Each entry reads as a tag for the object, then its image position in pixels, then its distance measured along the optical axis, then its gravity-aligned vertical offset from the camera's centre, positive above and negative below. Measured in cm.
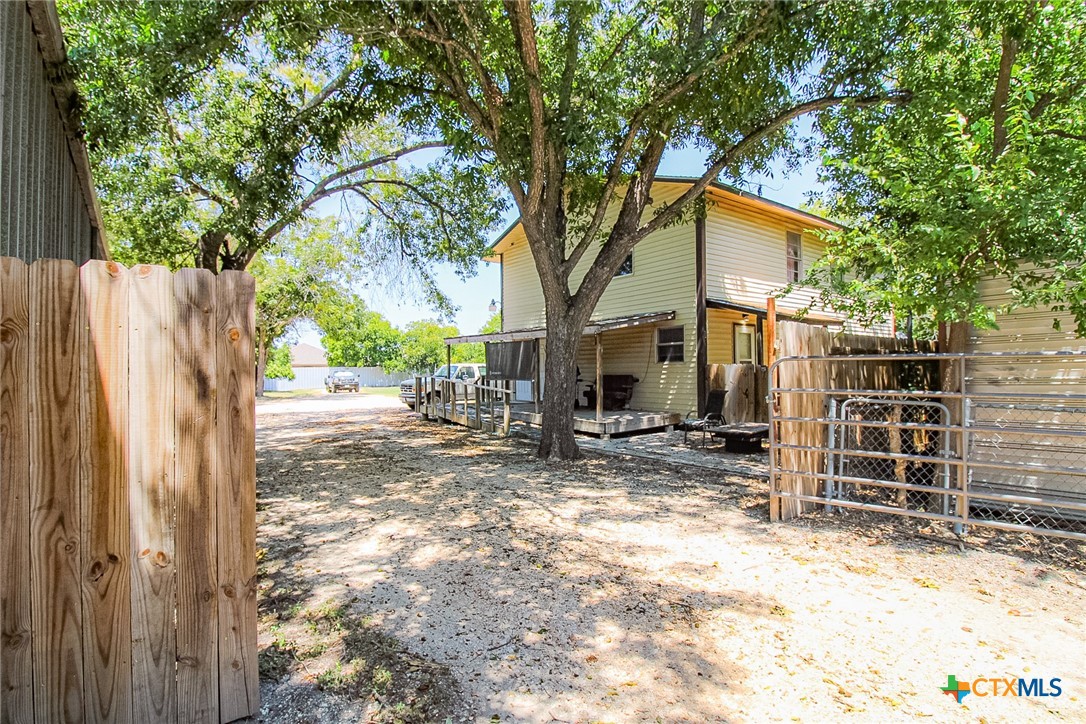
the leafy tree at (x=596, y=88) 648 +386
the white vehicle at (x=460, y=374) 1981 -36
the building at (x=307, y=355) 8275 +164
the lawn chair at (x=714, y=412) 1060 -103
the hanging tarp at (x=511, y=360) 1806 +15
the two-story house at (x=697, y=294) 1317 +185
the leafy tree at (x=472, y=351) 5881 +156
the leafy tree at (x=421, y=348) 4900 +172
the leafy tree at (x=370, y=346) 4997 +186
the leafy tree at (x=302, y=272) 2545 +475
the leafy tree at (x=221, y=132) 621 +372
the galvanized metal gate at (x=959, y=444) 487 -82
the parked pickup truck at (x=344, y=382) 3809 -119
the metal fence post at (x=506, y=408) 1180 -97
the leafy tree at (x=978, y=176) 457 +168
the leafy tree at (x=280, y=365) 4425 +5
